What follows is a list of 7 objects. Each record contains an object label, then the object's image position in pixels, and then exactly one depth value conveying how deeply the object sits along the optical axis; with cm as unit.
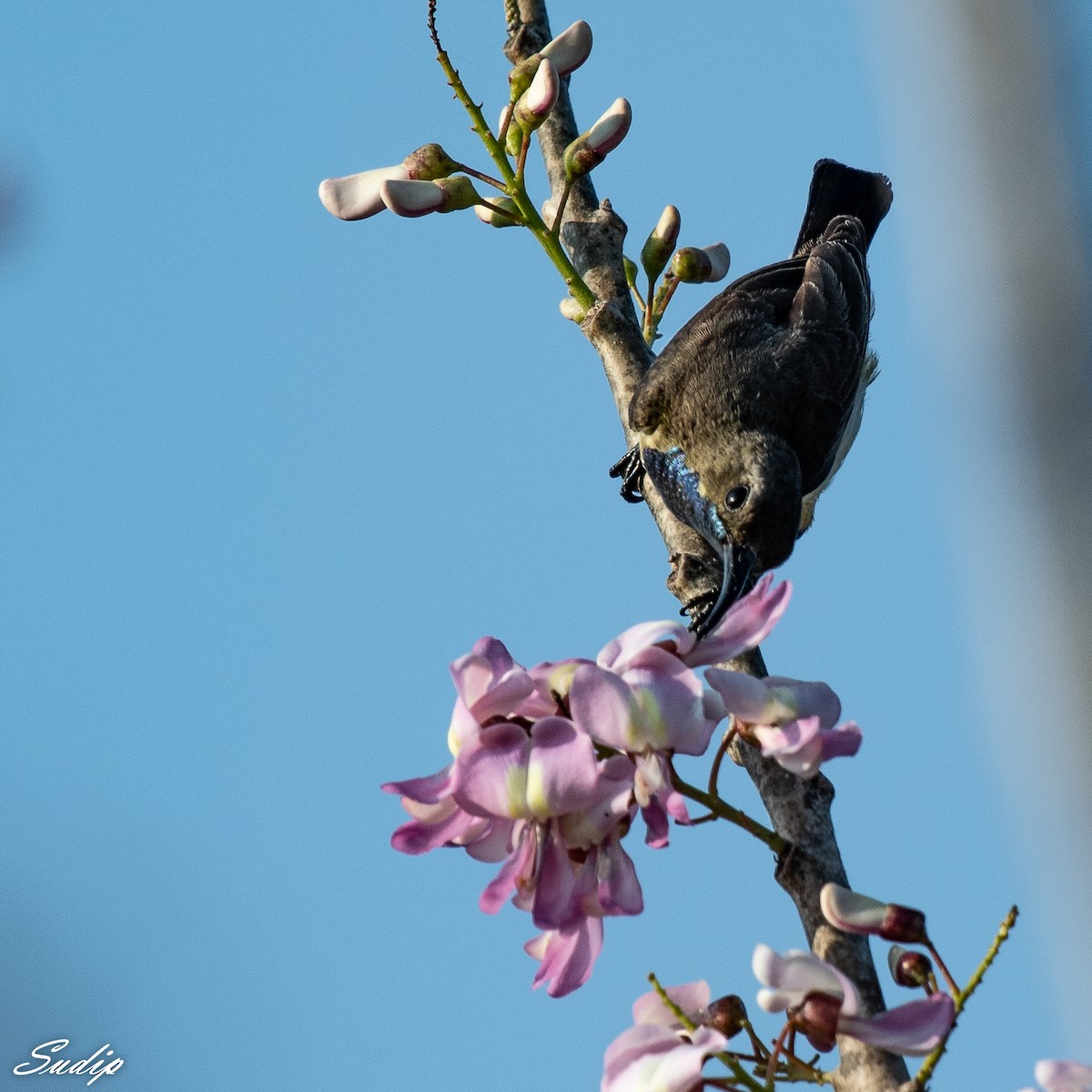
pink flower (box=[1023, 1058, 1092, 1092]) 381
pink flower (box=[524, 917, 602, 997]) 448
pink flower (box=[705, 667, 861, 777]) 425
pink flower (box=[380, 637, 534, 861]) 441
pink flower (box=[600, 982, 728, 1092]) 390
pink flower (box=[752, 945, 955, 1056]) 376
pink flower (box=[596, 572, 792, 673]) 454
